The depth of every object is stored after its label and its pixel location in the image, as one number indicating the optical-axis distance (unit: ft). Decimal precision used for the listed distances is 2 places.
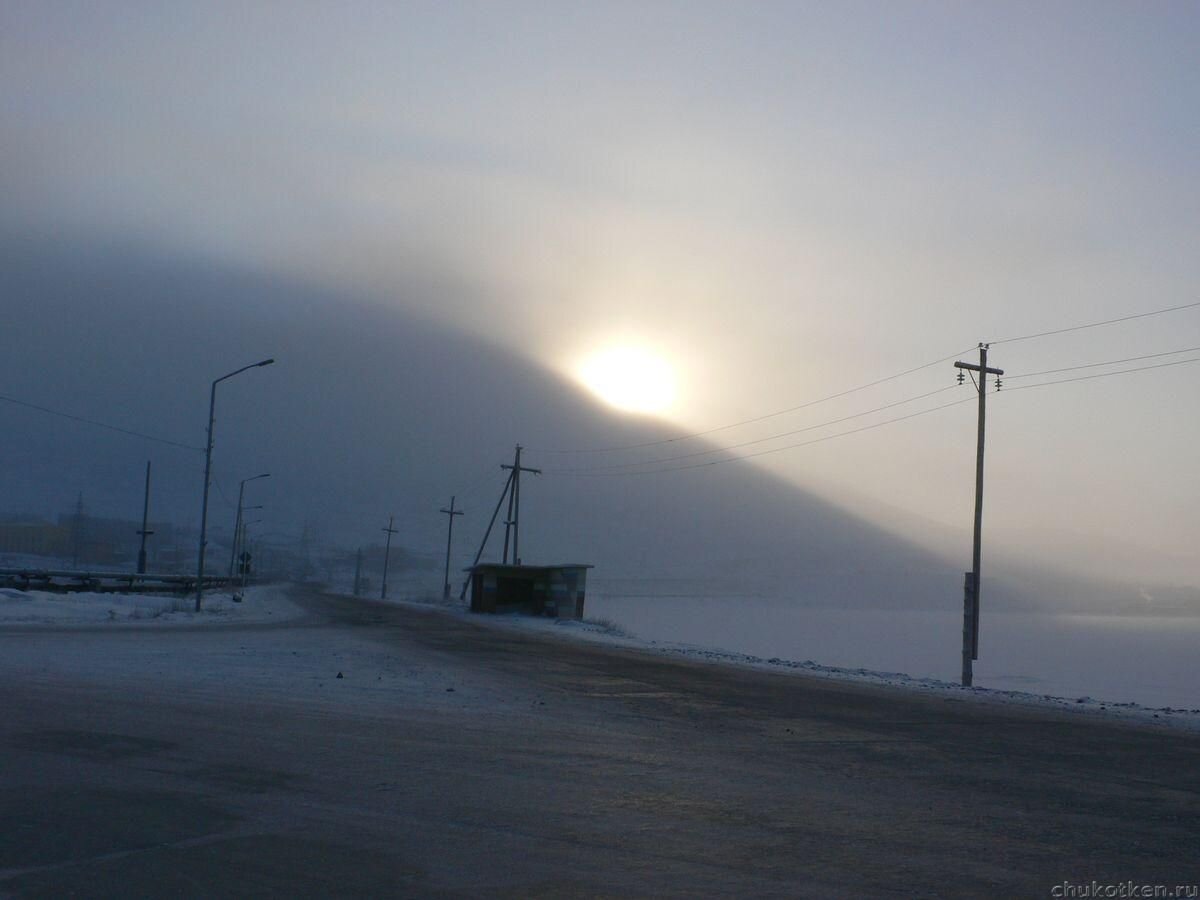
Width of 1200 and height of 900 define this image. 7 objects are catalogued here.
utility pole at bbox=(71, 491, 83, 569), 533.30
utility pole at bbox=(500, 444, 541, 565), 250.78
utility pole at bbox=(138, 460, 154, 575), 277.44
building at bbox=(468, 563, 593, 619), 214.07
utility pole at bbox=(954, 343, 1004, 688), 105.50
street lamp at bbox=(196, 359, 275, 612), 160.15
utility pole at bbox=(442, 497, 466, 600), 348.18
